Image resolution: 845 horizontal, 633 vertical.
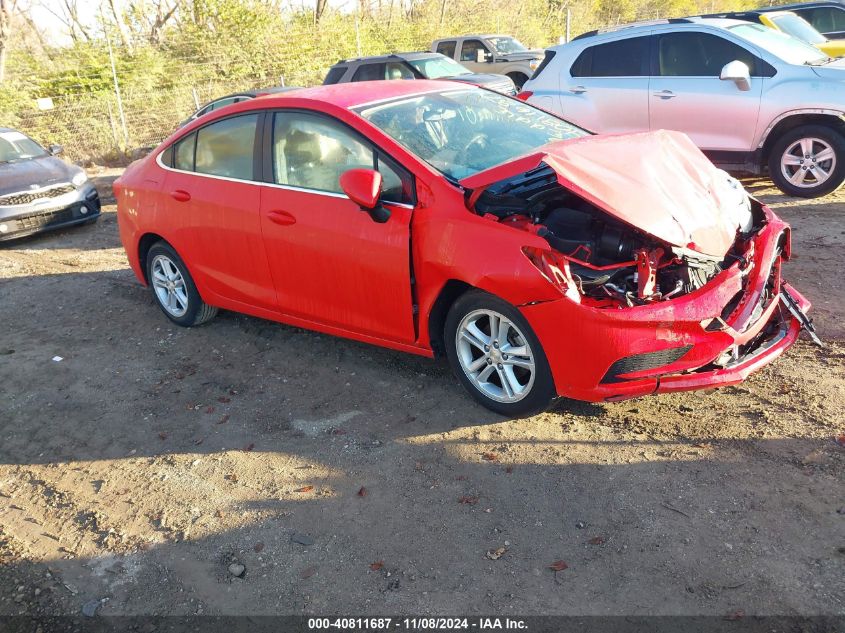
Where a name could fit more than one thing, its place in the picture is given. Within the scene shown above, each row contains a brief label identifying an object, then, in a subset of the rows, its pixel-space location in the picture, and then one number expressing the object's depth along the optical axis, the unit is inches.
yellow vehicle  395.9
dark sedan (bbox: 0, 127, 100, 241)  367.6
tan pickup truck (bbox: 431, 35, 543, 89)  687.1
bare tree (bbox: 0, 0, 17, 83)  738.2
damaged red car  140.0
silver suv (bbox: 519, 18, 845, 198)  300.2
